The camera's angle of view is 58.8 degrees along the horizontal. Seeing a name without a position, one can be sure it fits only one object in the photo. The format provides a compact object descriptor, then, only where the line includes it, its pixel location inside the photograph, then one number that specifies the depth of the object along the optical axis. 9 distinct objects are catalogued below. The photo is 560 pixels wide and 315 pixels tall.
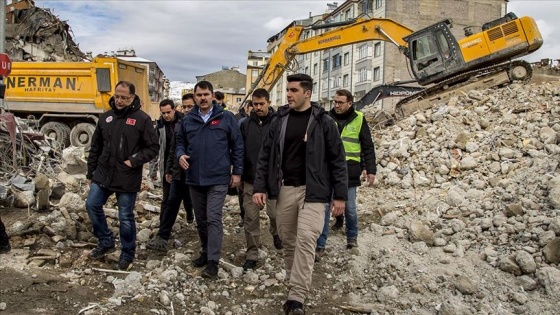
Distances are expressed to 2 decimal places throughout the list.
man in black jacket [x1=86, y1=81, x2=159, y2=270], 4.54
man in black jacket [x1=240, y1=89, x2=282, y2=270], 4.95
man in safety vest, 5.49
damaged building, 19.86
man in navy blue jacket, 4.54
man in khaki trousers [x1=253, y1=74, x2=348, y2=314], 3.86
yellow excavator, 12.81
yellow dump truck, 13.36
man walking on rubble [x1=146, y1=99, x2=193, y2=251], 5.32
